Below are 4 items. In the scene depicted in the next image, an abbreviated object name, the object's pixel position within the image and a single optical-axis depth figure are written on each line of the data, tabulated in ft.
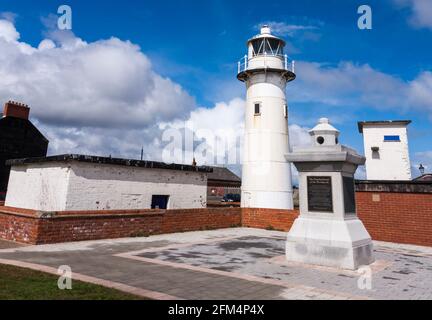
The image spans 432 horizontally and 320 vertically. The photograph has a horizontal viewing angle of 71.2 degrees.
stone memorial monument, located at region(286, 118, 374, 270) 27.20
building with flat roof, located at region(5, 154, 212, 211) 45.52
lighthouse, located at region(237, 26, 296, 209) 68.39
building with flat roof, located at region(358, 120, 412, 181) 74.90
